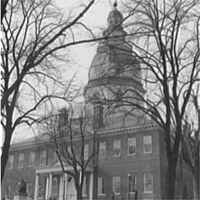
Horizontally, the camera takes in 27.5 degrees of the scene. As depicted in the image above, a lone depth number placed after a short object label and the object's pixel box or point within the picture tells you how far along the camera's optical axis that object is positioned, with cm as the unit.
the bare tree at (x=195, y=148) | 2127
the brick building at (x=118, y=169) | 3859
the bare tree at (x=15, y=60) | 1617
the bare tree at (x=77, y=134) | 3206
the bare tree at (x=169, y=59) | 1521
